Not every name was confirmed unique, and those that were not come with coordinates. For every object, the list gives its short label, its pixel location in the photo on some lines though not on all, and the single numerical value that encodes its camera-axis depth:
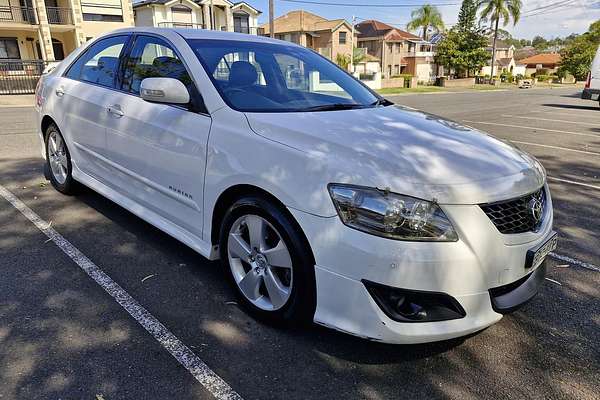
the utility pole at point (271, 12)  23.33
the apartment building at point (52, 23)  30.92
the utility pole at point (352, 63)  42.91
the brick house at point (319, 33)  51.81
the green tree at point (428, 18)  65.50
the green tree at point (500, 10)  52.22
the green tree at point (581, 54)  65.00
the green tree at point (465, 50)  52.84
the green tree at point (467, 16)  55.12
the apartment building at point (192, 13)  41.78
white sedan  2.21
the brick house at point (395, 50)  62.78
